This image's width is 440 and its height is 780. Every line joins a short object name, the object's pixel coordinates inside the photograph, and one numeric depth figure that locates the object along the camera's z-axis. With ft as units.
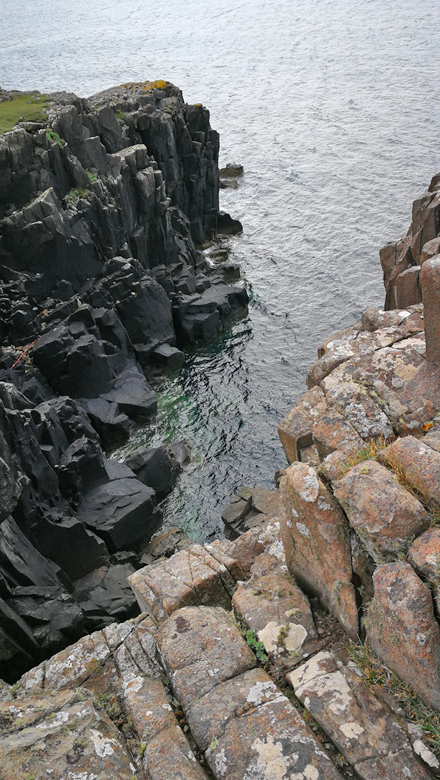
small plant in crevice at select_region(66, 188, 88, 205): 119.55
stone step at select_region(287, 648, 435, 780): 28.07
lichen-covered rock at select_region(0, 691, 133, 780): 31.45
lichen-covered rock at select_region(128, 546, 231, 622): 43.50
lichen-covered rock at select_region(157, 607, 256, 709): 35.63
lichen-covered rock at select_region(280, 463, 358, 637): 34.27
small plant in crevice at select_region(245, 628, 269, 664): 35.81
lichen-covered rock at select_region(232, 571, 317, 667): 35.47
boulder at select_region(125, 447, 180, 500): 90.07
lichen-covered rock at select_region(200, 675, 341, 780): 29.35
